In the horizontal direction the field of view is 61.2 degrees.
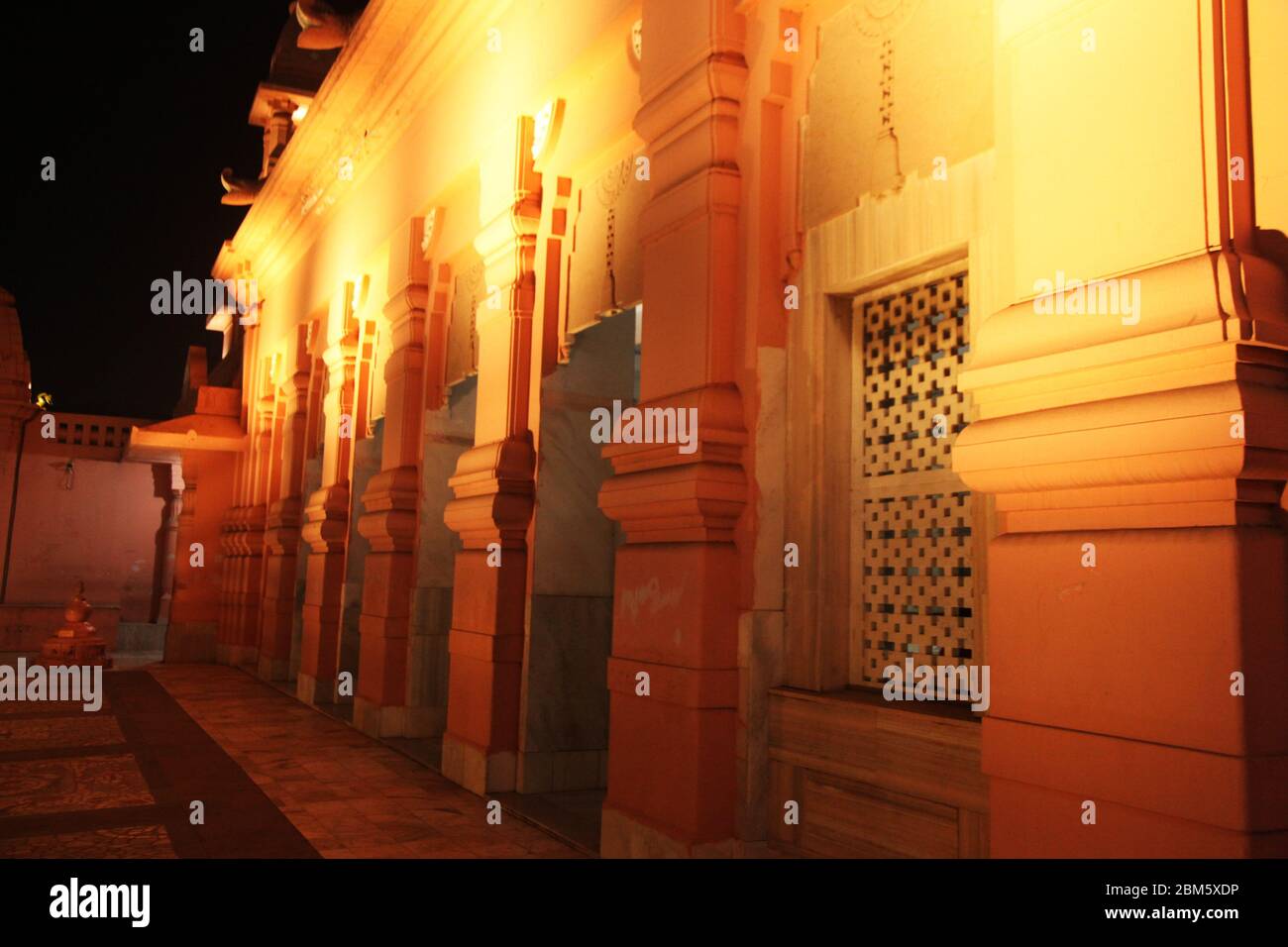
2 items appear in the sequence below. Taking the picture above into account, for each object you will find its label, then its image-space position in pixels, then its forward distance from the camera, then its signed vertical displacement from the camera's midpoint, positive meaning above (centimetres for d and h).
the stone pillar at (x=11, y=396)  1888 +314
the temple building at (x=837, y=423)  274 +65
